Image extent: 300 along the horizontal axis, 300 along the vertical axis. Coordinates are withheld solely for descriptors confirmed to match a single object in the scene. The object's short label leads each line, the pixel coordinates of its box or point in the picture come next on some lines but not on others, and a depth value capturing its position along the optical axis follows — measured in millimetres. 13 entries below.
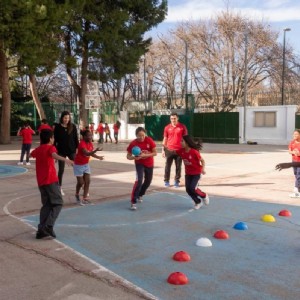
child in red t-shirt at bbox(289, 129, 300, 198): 7168
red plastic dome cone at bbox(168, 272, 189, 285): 3414
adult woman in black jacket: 7156
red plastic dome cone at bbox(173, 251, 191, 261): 3973
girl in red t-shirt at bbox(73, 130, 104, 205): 6545
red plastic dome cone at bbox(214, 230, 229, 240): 4709
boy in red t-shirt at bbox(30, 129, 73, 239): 4730
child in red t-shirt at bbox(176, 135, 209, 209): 6219
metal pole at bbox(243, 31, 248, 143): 22161
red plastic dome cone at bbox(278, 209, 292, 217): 5774
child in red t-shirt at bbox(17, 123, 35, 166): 11920
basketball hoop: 23350
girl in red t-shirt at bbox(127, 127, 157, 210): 6297
